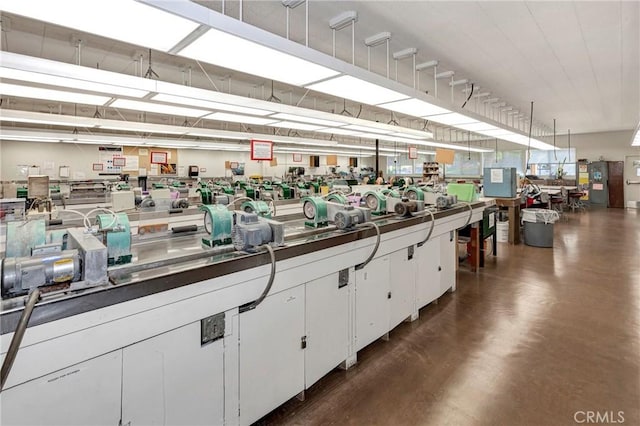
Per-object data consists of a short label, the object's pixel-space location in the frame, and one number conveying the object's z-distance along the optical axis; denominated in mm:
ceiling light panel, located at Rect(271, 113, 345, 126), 4607
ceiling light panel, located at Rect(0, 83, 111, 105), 2970
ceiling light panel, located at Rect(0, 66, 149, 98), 2500
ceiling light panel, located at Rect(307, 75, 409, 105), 2893
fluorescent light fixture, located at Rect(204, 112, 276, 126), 4597
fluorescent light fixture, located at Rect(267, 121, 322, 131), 5337
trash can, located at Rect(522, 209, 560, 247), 5797
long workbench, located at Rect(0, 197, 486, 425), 1098
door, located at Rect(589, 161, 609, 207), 11875
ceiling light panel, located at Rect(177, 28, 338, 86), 2051
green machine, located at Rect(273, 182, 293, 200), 6227
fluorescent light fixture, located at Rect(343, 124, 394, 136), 5701
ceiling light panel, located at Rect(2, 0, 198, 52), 1629
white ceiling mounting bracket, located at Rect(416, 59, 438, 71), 4250
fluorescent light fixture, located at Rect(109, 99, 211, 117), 3654
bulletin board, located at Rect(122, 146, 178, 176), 11148
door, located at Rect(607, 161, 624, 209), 11812
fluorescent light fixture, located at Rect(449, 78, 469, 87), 5104
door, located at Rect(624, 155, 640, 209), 11656
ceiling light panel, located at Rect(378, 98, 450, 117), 3744
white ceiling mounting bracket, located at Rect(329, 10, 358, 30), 3072
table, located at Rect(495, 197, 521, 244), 6195
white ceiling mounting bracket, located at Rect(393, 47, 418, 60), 3836
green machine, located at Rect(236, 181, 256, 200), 5727
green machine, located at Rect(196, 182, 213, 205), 5175
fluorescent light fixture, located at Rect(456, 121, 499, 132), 5473
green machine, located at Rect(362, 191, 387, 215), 3094
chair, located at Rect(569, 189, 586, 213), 10836
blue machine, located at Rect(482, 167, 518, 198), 5902
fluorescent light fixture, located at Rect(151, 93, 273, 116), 3471
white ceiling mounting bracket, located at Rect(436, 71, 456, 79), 4562
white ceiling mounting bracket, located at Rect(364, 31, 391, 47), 3465
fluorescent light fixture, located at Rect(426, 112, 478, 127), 4527
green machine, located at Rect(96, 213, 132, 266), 1471
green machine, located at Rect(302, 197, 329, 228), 2400
